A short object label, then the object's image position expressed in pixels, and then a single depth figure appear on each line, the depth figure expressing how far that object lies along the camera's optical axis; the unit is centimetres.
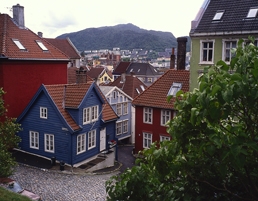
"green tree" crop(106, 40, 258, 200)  378
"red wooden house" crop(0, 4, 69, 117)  2453
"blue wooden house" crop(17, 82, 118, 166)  2258
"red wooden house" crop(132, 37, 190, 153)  2831
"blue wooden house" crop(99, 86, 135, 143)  3434
